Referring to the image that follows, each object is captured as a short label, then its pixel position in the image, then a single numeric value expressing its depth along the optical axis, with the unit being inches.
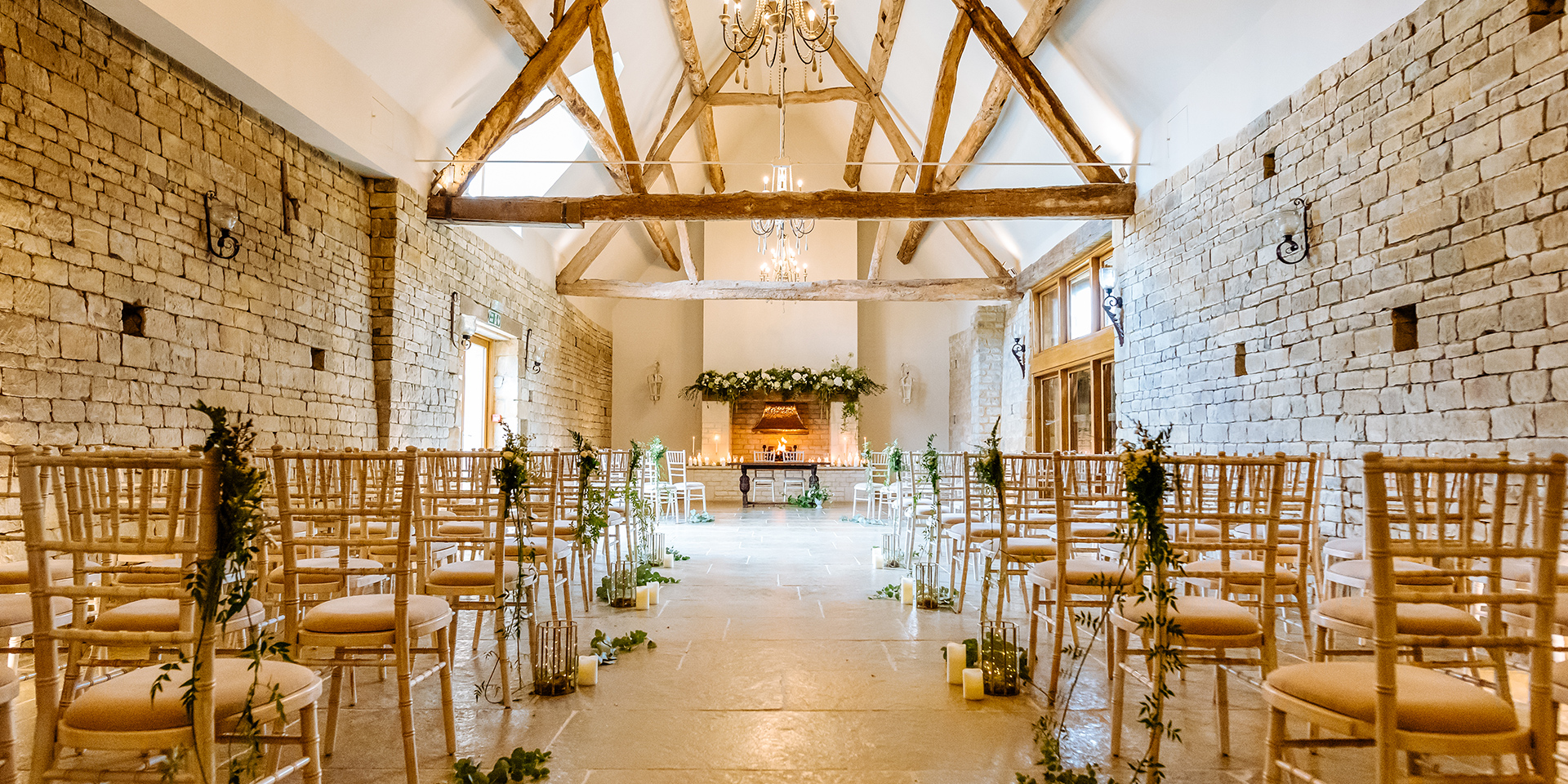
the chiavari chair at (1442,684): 57.9
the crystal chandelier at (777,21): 185.0
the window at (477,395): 347.3
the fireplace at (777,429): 508.7
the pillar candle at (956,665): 118.7
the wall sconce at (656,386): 532.1
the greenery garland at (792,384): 490.3
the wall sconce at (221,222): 181.2
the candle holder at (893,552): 232.8
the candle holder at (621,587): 180.1
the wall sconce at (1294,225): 183.3
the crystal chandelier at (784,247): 409.4
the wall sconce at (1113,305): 283.8
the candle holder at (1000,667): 115.3
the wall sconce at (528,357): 371.6
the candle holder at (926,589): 174.2
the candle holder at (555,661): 116.7
